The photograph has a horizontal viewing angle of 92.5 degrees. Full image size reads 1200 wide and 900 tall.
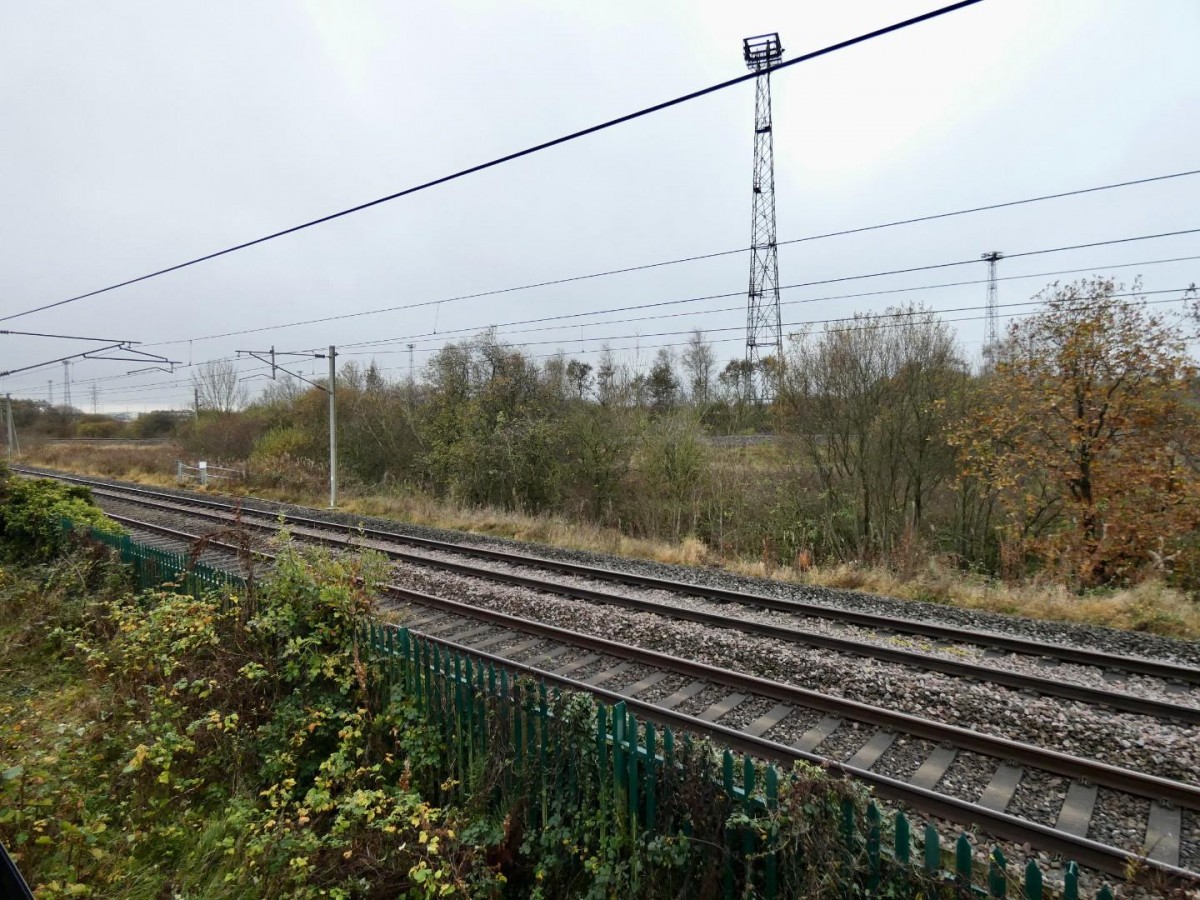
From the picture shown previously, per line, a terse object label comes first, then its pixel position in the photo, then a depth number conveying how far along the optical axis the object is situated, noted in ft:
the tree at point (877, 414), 45.91
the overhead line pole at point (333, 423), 64.64
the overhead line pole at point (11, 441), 134.53
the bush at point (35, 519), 30.66
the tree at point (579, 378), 66.03
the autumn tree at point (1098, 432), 31.96
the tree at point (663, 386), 66.18
